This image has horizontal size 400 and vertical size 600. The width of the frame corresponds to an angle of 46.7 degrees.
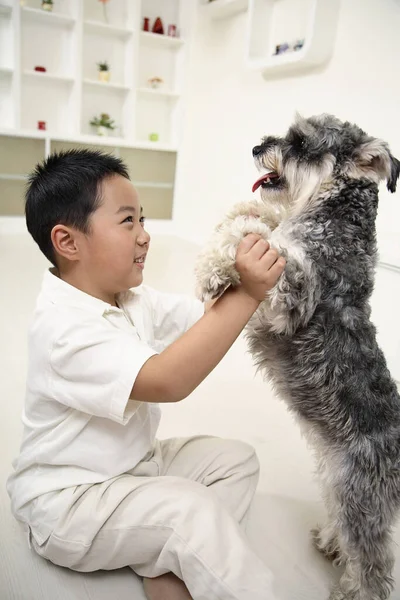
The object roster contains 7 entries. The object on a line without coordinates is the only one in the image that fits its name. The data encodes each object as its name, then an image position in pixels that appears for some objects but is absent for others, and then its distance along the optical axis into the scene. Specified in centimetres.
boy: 90
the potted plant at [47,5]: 417
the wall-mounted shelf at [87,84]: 426
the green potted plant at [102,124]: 470
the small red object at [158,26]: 462
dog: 99
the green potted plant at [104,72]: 455
